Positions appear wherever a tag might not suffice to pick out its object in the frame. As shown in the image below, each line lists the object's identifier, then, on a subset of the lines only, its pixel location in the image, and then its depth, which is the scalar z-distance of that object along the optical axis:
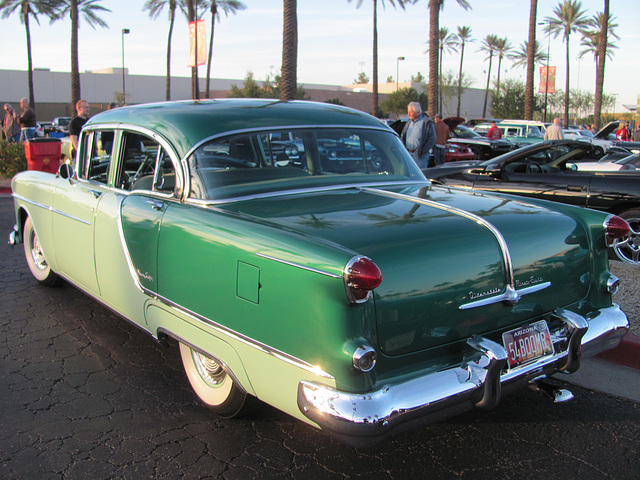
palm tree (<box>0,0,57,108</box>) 41.50
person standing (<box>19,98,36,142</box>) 14.84
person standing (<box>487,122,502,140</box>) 24.39
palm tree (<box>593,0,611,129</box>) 34.28
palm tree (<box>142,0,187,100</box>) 45.81
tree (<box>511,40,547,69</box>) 61.09
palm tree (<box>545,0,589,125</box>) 51.88
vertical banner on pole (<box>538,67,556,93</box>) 33.38
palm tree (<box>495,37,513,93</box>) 71.06
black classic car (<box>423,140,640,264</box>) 7.07
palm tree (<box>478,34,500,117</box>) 71.12
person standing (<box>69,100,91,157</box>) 10.34
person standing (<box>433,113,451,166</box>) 12.28
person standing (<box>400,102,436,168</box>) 9.43
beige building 57.62
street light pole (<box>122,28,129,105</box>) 52.91
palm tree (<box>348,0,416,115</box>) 37.41
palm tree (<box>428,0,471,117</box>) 22.70
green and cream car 2.53
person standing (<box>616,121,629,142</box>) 31.53
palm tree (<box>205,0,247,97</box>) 46.06
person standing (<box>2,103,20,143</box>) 16.19
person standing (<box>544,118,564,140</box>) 14.36
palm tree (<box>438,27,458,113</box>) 66.89
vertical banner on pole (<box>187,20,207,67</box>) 19.25
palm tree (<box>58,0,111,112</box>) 30.51
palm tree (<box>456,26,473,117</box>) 69.19
